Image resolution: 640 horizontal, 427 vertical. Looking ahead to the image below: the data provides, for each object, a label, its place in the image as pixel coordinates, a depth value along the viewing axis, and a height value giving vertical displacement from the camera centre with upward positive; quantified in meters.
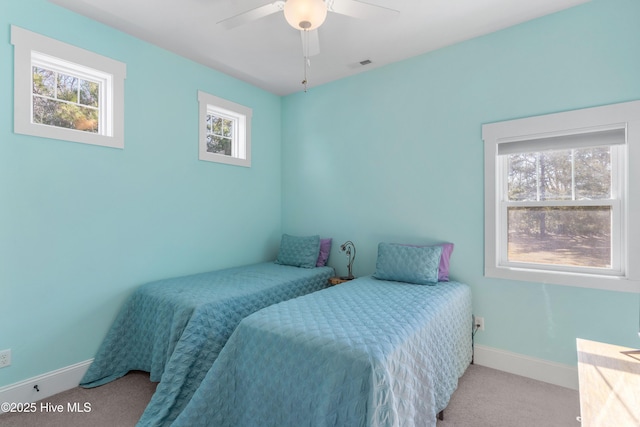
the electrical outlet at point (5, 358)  2.14 -0.98
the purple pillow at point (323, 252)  3.70 -0.48
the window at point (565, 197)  2.25 +0.10
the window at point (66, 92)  2.22 +0.92
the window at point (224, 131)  3.38 +0.91
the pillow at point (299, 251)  3.59 -0.47
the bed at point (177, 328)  2.06 -0.86
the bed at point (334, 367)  1.42 -0.78
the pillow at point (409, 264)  2.69 -0.46
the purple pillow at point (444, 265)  2.84 -0.49
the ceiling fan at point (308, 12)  1.67 +1.15
